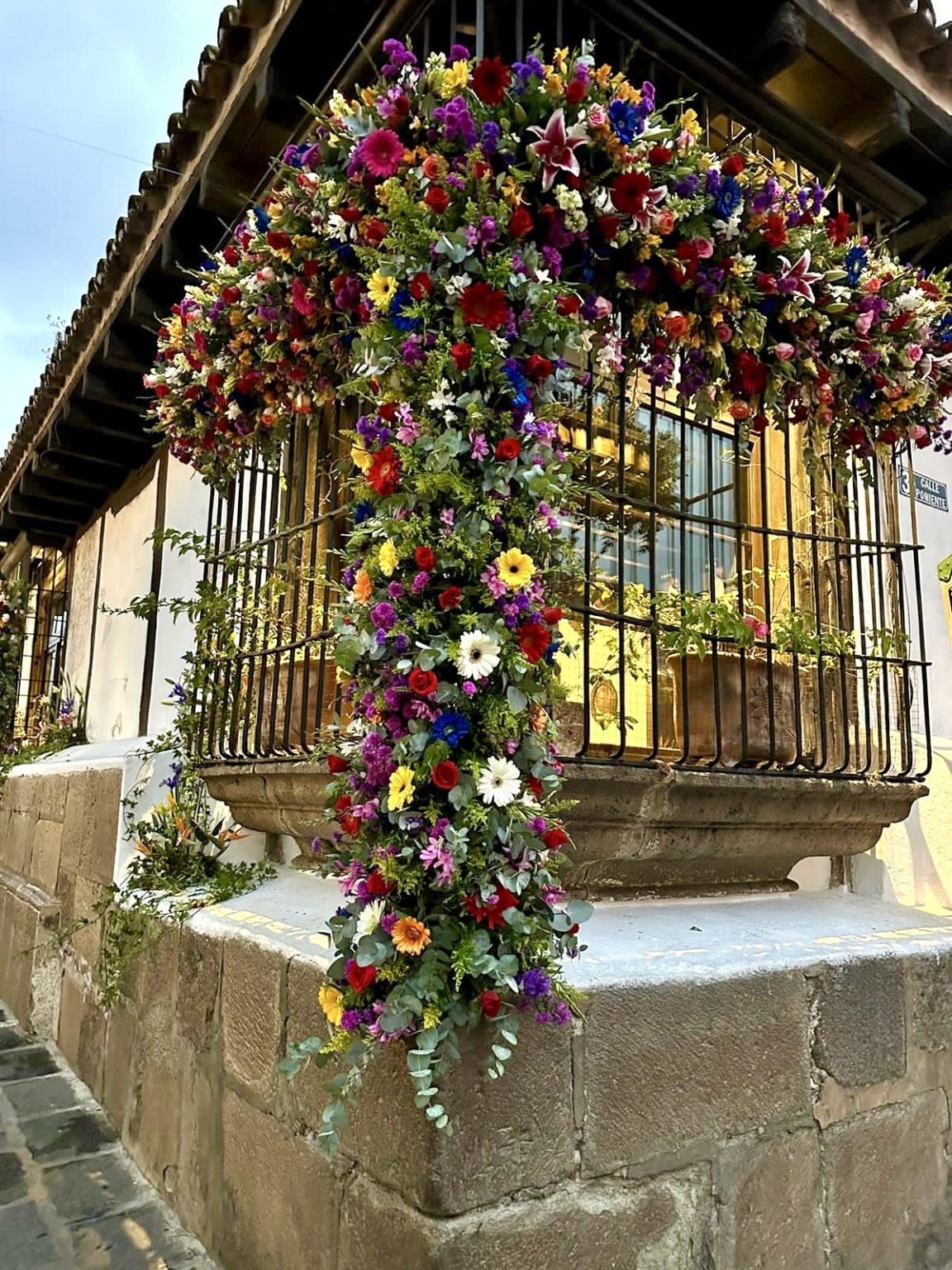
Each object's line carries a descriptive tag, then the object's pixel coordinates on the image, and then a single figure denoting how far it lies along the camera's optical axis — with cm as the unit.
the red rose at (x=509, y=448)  171
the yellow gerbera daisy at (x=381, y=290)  184
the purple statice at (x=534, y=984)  165
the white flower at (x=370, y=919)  164
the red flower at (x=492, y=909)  163
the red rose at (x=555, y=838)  174
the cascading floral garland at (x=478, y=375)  165
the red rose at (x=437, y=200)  181
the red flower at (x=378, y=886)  166
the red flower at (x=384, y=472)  176
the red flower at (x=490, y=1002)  158
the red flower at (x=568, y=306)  193
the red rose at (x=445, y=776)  161
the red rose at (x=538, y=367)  180
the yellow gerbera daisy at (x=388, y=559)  171
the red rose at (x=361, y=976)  159
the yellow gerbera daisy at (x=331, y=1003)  166
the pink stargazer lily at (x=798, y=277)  228
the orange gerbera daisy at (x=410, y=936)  159
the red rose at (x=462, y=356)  172
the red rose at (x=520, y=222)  183
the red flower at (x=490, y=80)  187
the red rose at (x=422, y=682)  163
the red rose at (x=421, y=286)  180
